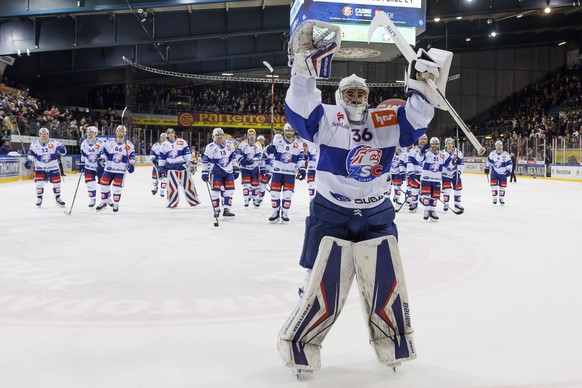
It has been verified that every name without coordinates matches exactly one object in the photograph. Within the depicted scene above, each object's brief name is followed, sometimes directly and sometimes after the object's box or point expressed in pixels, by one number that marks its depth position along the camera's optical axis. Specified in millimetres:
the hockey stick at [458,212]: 9708
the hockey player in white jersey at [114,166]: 9469
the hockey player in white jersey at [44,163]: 10078
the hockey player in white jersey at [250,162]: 10477
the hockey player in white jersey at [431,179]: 8930
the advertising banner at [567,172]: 19688
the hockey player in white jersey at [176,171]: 10250
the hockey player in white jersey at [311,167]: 11070
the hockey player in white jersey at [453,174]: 9953
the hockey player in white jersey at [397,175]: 11859
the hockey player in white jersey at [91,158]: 9914
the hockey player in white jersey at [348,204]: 2482
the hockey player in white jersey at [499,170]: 11570
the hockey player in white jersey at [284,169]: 8531
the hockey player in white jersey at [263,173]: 11130
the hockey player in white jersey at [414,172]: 10617
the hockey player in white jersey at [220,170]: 8750
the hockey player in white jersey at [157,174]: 12328
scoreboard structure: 15133
